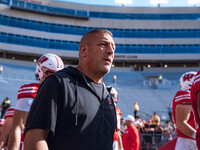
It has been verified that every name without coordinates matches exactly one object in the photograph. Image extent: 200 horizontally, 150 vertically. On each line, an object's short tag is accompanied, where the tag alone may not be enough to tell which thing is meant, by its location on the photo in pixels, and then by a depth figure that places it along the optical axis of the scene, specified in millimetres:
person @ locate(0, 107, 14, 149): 3532
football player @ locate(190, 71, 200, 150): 2203
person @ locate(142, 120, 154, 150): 10266
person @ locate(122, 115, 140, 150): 7096
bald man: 1607
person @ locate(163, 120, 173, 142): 9861
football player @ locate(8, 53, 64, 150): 2583
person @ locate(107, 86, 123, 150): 5137
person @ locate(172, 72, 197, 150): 3711
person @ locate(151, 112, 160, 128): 11753
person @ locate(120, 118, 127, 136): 10352
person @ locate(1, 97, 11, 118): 13997
